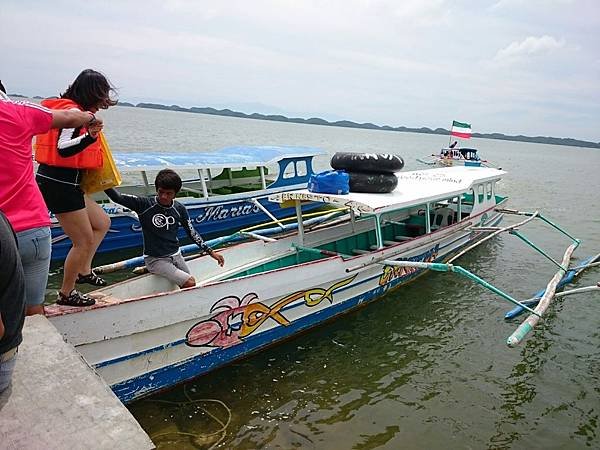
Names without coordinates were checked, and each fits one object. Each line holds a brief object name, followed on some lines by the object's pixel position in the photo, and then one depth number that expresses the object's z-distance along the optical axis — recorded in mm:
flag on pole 30641
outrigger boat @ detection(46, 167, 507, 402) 4984
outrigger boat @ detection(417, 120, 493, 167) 30859
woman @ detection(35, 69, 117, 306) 4082
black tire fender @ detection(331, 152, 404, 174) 8359
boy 5570
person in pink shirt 2830
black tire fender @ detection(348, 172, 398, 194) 8328
